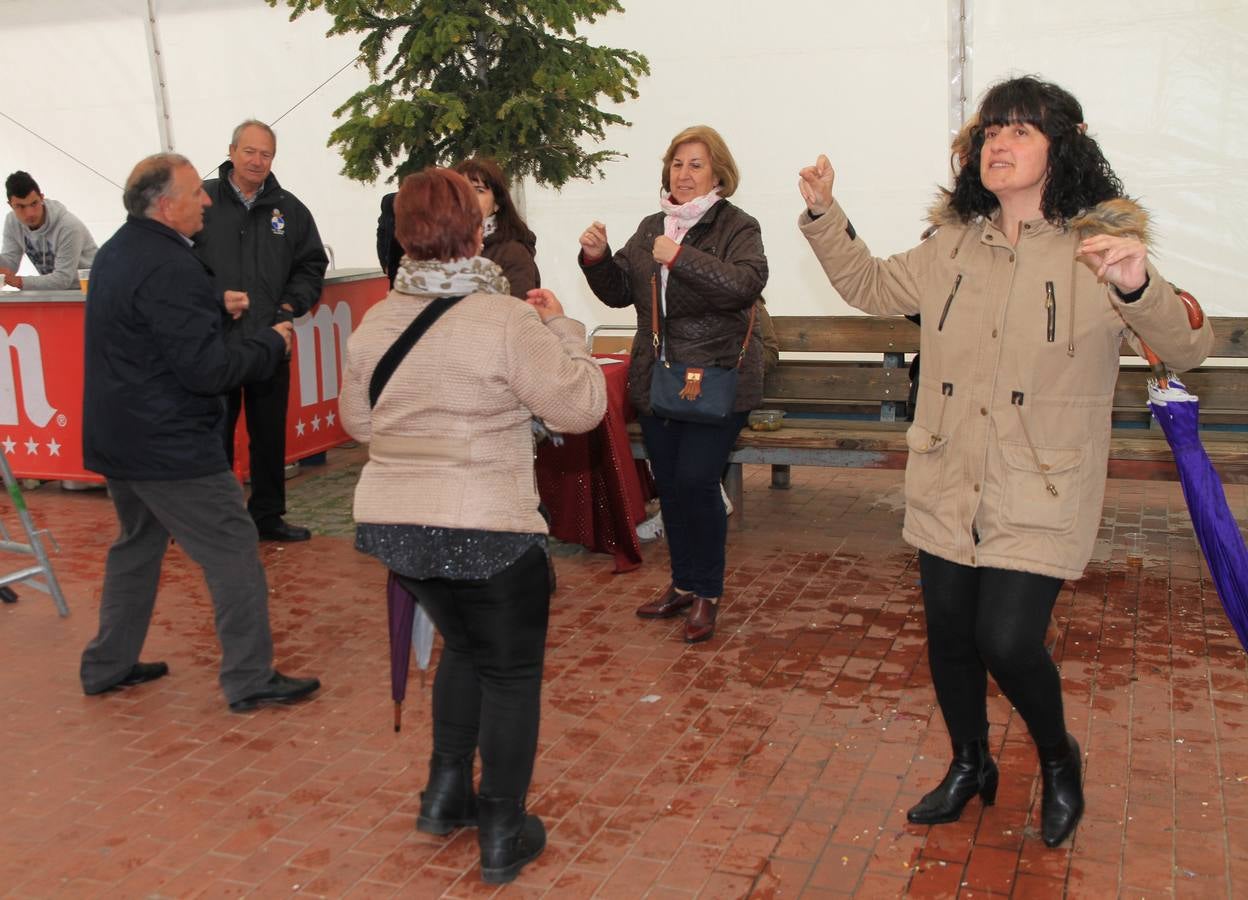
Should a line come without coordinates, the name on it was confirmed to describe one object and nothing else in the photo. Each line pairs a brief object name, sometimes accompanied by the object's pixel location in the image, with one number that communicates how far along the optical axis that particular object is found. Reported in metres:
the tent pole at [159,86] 11.29
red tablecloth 6.64
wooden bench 6.33
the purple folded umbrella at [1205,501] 3.76
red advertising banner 8.41
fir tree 7.56
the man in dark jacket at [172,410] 4.59
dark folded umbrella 3.76
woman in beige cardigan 3.37
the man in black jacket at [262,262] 7.00
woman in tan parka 3.41
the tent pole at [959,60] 8.81
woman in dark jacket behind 5.62
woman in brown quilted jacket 5.18
